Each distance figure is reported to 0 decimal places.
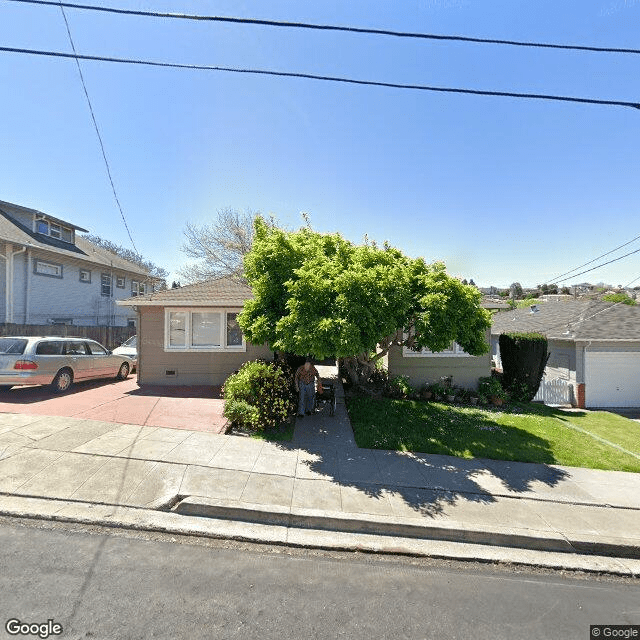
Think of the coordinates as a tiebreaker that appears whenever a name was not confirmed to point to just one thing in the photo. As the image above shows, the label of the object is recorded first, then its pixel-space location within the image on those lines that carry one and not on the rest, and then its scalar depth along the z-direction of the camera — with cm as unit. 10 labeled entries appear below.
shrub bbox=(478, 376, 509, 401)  1186
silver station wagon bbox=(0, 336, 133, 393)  899
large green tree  670
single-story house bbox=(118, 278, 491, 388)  1133
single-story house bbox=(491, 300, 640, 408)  1376
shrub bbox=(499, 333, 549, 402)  1248
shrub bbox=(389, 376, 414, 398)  1141
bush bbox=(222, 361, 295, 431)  754
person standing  863
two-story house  1688
